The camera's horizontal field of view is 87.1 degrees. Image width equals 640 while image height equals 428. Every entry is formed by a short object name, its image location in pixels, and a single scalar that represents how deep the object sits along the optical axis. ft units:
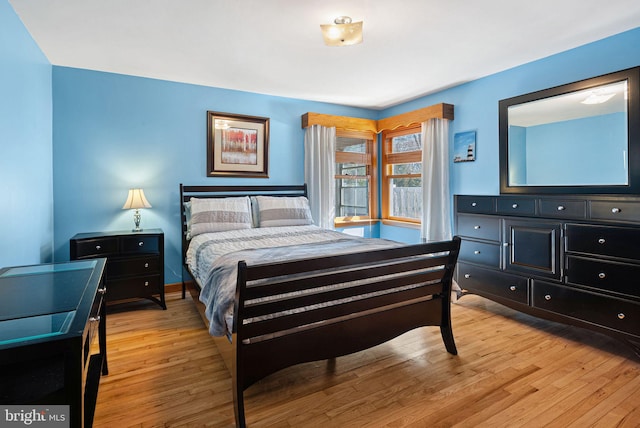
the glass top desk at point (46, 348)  3.17
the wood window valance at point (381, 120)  13.66
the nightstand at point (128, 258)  10.54
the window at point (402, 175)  15.96
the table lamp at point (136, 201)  11.50
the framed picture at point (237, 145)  13.70
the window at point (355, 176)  17.10
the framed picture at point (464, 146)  13.03
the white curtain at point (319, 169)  15.43
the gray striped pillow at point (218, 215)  11.91
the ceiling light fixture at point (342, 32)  8.18
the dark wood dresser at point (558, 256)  7.73
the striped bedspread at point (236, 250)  6.16
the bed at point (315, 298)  5.60
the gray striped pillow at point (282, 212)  13.05
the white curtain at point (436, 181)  13.87
